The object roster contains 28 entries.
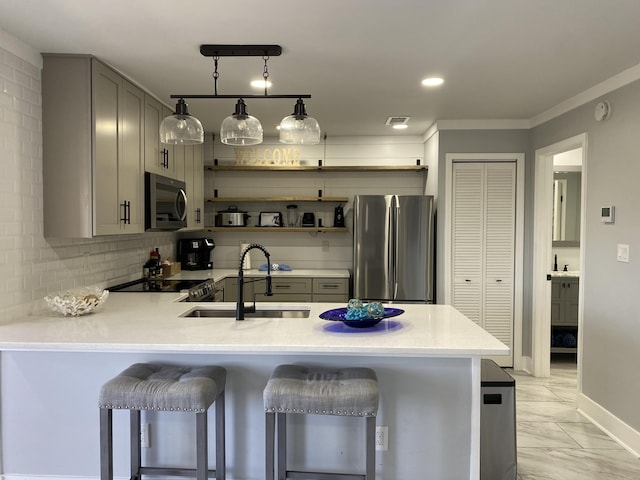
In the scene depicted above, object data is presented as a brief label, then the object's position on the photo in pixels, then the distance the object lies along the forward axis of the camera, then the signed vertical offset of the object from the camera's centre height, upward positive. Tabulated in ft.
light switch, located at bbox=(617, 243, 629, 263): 10.07 -0.49
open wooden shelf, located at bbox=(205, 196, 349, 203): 16.96 +1.07
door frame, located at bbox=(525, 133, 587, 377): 14.40 -1.09
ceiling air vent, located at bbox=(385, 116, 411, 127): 14.56 +3.45
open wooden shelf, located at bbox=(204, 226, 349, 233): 17.02 -0.02
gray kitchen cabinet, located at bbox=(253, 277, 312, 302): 16.14 -2.09
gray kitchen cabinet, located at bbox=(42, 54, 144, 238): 9.31 +1.64
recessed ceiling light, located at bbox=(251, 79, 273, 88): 10.82 +3.40
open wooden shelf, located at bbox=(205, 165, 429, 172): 16.98 +2.22
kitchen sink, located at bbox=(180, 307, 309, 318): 9.46 -1.71
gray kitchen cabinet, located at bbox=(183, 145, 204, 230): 15.21 +1.50
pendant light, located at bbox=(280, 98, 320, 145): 7.86 +1.70
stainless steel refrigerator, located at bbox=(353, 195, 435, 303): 15.14 -0.61
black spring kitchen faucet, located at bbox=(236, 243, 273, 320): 8.21 -1.22
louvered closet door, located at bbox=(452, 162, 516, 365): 15.17 -0.37
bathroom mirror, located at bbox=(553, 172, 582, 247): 17.20 +0.73
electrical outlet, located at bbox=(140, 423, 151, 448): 8.00 -3.54
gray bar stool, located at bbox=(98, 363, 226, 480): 6.54 -2.38
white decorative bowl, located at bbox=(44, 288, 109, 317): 8.68 -1.41
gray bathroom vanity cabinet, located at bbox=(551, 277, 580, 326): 16.03 -2.48
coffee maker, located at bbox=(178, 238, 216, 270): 16.70 -0.89
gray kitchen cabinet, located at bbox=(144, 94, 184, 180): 11.80 +2.19
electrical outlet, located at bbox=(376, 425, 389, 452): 7.82 -3.48
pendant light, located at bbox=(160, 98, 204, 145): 7.84 +1.69
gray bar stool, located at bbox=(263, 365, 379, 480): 6.45 -2.36
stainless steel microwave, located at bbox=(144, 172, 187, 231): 11.70 +0.67
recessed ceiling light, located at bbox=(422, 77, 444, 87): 10.68 +3.43
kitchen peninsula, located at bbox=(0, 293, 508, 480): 7.75 -3.02
